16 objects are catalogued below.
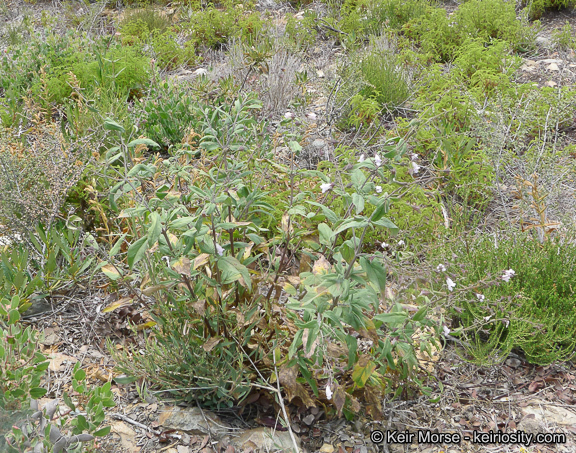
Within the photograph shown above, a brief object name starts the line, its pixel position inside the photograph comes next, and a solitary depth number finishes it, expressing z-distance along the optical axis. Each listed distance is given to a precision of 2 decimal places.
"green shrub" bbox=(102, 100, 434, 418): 1.61
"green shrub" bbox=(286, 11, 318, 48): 5.68
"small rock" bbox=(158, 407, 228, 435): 2.00
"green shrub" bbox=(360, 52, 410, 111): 4.34
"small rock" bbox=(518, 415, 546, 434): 2.06
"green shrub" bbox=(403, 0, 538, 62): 5.15
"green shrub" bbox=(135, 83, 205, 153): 3.79
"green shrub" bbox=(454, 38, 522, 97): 4.04
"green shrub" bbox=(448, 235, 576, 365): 2.23
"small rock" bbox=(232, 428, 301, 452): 1.92
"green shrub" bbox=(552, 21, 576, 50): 5.26
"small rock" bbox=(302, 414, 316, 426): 2.07
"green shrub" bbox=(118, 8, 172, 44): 6.08
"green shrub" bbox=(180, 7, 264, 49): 5.91
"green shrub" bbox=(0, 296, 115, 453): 1.54
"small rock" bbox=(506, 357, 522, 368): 2.40
